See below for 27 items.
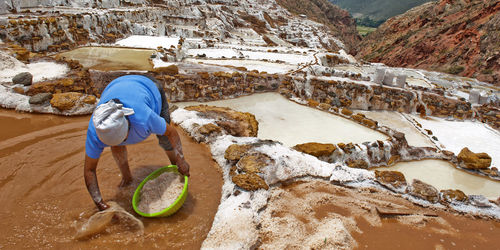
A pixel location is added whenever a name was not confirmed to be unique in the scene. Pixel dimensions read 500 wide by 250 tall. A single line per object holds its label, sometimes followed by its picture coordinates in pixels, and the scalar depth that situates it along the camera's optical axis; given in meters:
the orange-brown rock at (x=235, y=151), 3.64
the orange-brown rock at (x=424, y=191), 3.36
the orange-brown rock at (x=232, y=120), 4.80
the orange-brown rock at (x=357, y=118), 7.00
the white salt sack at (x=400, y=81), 10.64
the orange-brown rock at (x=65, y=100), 4.96
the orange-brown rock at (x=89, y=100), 5.18
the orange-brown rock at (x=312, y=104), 7.70
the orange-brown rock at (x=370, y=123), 6.78
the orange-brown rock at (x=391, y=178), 3.52
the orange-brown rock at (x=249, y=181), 3.07
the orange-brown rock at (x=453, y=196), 3.38
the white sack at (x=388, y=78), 10.62
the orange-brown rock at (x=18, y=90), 5.36
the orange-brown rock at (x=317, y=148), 4.70
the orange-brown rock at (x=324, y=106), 7.52
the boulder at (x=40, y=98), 5.00
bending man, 2.01
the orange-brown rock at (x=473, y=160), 5.63
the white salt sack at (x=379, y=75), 10.45
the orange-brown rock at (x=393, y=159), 5.57
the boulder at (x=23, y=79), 5.58
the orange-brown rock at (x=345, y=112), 7.24
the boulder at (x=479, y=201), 3.33
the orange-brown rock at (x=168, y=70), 7.89
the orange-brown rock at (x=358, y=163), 4.98
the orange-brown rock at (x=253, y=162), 3.34
